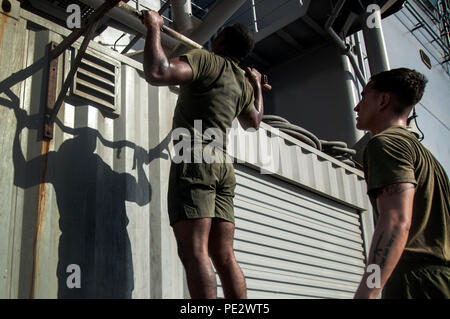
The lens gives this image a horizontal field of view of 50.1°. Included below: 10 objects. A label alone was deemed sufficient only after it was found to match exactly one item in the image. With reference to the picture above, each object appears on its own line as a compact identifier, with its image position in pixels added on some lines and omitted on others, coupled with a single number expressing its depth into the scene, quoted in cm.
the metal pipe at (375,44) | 855
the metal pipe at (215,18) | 527
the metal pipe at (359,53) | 964
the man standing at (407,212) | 182
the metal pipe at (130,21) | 505
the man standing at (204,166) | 242
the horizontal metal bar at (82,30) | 286
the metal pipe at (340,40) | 830
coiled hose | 596
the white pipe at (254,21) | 981
